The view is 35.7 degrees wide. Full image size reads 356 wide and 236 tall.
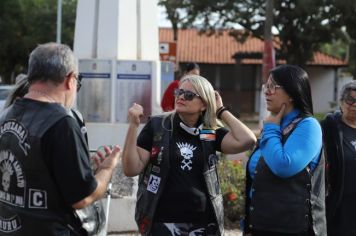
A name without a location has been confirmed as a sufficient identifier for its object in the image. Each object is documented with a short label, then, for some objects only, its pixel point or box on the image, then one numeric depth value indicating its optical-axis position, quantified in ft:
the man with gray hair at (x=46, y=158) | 8.23
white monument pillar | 24.48
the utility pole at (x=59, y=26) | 84.45
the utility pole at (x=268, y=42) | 70.79
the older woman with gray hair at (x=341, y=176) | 12.17
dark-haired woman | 10.25
